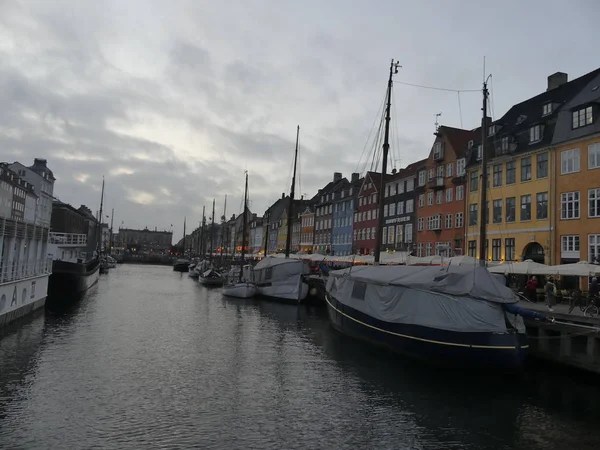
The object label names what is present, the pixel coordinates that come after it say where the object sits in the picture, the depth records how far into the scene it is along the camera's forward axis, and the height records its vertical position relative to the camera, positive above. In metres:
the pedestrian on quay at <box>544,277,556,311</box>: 24.96 -0.87
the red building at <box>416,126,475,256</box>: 53.31 +8.77
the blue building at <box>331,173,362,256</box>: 84.25 +9.01
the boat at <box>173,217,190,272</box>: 124.81 -2.02
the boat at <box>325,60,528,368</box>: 19.23 -1.92
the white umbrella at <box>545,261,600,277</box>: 26.11 +0.56
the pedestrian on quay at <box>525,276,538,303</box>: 31.25 -0.88
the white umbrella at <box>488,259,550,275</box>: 29.35 +0.50
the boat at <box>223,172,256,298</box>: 51.72 -3.05
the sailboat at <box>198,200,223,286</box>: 72.12 -2.80
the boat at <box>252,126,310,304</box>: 48.66 -1.64
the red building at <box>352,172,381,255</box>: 75.44 +8.33
